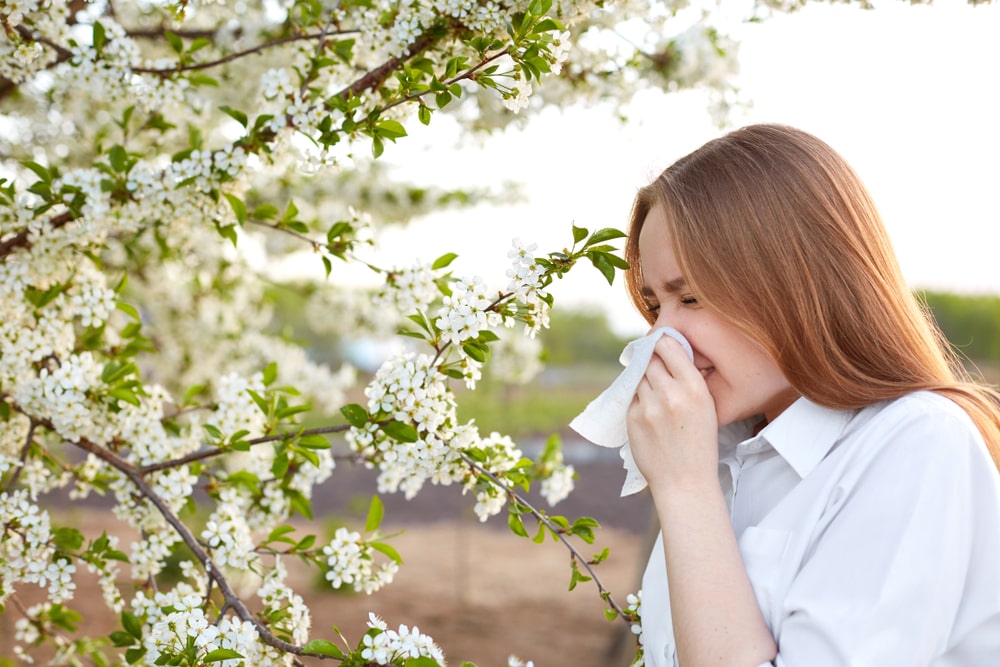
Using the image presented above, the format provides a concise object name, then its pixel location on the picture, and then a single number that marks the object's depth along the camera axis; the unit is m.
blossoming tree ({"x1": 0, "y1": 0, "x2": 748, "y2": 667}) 1.58
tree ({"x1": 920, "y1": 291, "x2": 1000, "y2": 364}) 17.81
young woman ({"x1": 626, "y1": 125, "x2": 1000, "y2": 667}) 1.14
